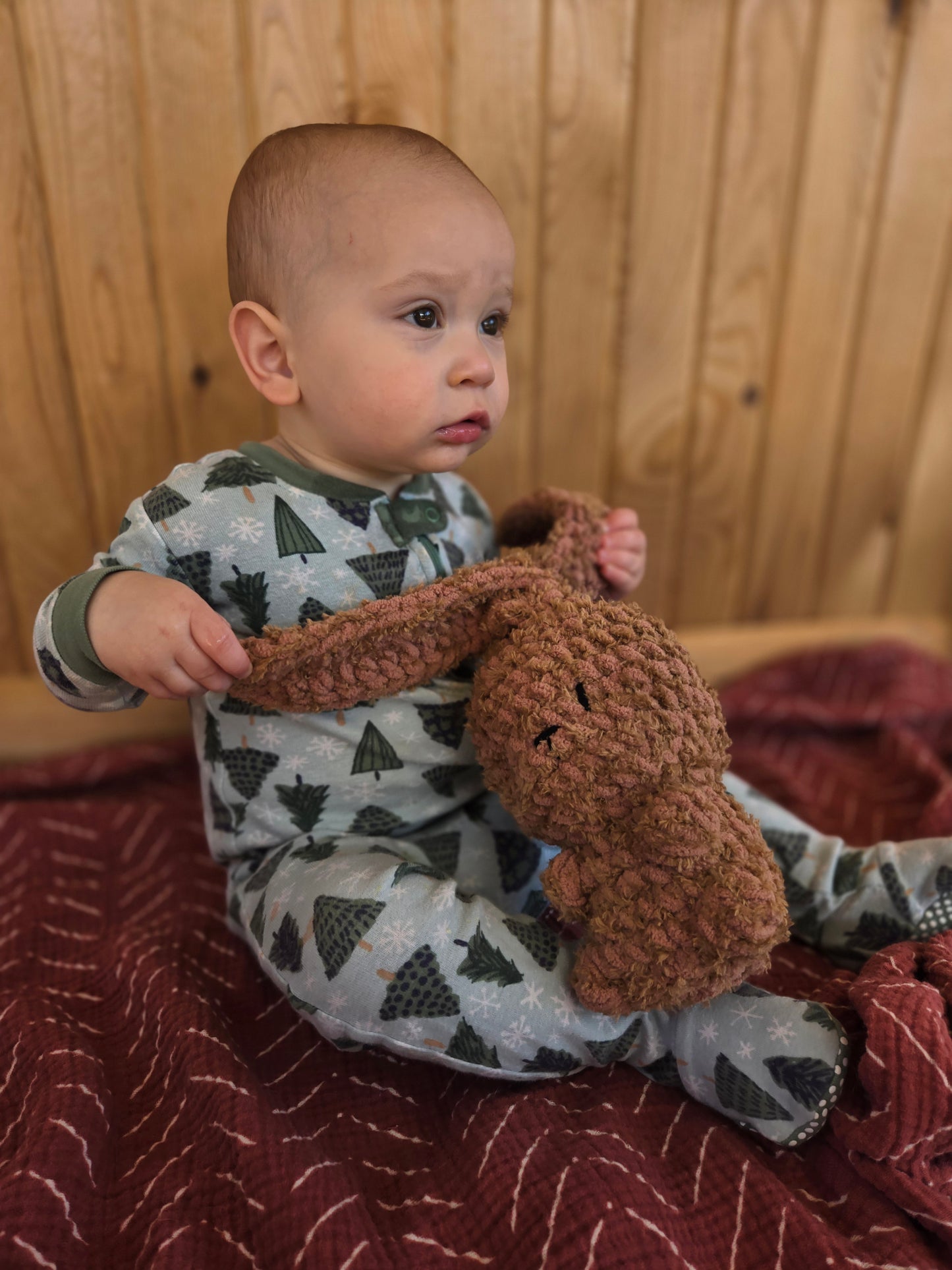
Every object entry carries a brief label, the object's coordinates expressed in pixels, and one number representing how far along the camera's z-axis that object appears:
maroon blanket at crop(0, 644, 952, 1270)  0.59
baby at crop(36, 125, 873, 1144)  0.66
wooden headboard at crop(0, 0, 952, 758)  0.92
